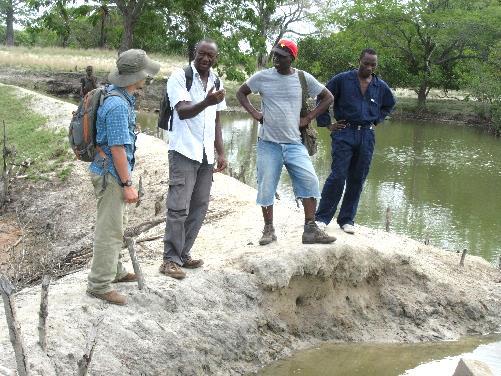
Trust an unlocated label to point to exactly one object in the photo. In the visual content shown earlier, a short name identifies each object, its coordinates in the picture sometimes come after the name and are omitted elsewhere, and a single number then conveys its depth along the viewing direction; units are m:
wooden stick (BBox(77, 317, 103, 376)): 3.61
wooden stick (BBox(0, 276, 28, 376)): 3.63
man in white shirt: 4.98
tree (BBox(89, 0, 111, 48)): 22.77
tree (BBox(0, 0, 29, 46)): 54.10
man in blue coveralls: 6.24
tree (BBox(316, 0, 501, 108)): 33.59
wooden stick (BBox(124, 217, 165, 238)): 7.13
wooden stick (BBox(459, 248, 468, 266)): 7.28
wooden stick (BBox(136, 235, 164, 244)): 6.73
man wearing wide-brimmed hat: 4.39
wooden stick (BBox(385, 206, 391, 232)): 8.74
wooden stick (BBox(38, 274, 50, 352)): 3.96
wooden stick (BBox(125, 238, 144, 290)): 4.93
